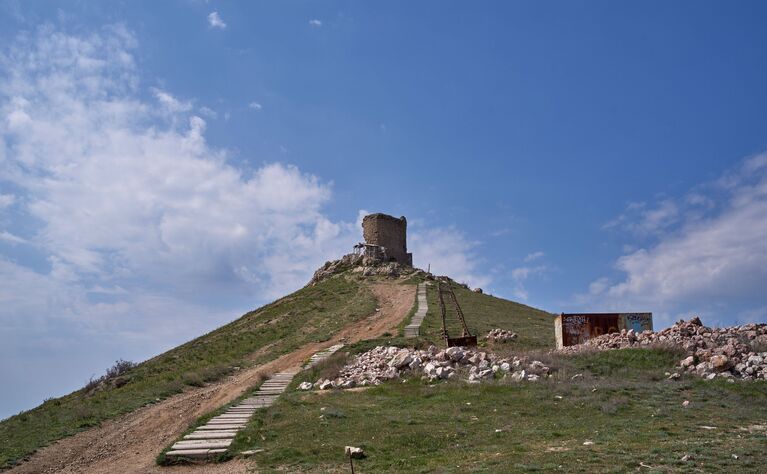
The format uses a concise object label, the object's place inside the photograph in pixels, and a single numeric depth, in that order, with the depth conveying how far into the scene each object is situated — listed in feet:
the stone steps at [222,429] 34.12
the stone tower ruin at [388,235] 182.60
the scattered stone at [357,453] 30.72
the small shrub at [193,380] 70.44
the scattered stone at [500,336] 75.13
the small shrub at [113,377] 86.84
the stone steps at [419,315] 87.96
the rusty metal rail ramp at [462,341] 66.28
